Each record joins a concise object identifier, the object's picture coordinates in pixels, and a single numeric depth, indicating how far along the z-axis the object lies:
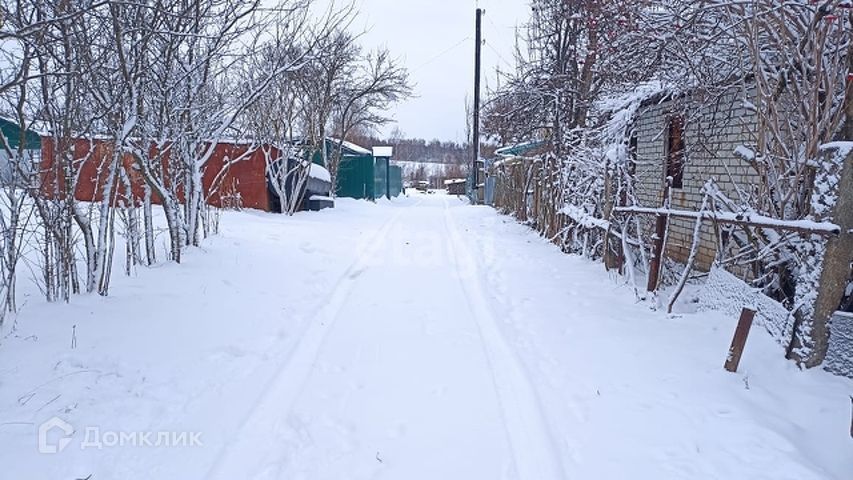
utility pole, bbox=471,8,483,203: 24.69
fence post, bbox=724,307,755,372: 3.32
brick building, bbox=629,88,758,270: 6.41
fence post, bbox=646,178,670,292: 5.17
